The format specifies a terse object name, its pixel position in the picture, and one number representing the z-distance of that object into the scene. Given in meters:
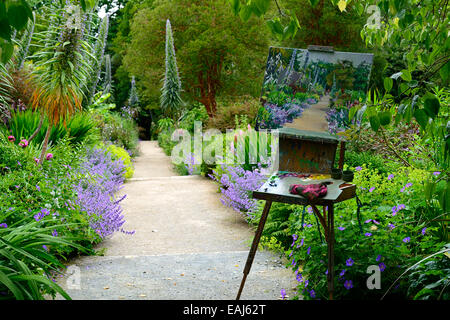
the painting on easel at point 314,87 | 3.61
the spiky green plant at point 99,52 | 9.55
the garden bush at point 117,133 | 13.93
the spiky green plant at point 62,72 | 5.96
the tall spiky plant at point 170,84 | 15.86
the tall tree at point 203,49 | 17.44
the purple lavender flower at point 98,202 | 4.63
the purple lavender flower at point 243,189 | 5.72
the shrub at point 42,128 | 6.94
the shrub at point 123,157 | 9.79
